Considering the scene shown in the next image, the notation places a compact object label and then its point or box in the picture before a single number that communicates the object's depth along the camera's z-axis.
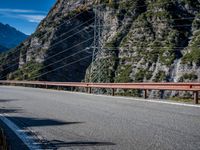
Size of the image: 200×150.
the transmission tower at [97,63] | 43.43
